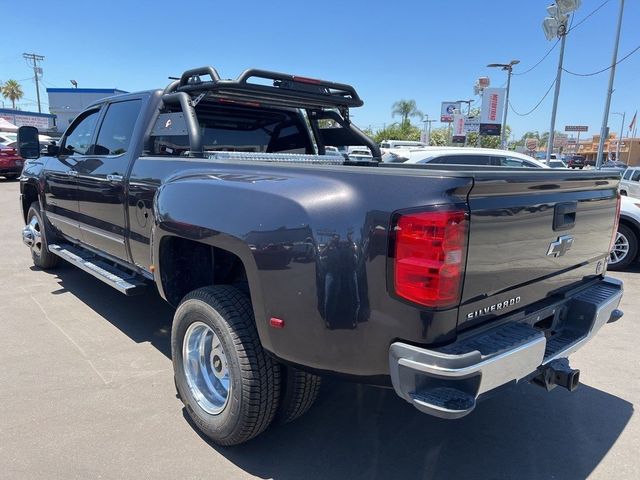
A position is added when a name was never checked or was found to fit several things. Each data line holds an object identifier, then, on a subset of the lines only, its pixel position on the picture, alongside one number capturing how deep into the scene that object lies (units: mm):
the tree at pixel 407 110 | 64500
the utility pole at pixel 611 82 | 16781
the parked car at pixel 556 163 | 21884
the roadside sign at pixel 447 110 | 40969
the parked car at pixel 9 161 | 17938
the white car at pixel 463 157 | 9242
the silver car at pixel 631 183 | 10062
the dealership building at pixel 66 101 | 50406
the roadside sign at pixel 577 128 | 62344
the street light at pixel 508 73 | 25953
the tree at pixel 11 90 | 82938
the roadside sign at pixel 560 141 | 59906
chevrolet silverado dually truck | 1904
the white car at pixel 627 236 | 6773
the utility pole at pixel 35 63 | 68038
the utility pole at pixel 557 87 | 16953
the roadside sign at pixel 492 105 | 25672
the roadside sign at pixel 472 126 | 27062
